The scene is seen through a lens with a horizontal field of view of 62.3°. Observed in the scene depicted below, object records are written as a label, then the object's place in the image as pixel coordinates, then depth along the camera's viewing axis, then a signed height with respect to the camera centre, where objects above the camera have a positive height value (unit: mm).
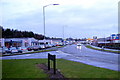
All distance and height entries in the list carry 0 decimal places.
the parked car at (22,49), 22540 -2428
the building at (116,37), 43222 +738
